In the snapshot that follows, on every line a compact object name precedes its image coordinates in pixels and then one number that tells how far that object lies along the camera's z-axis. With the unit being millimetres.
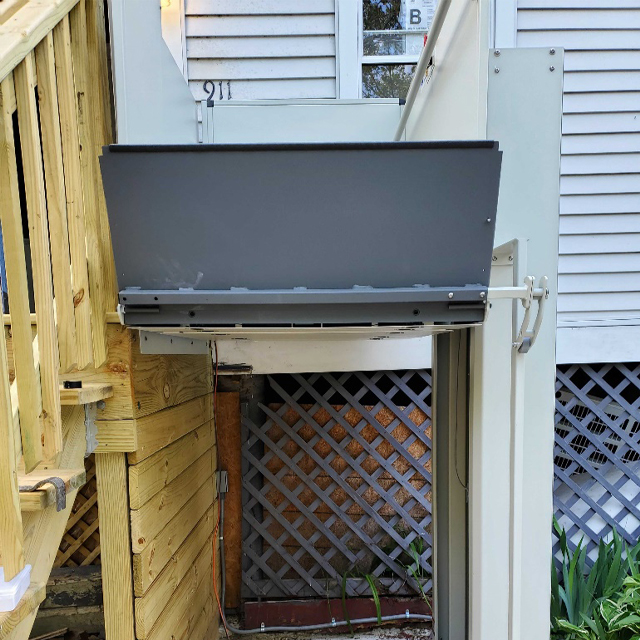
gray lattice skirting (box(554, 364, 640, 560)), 2277
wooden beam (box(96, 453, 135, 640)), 1220
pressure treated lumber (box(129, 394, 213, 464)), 1255
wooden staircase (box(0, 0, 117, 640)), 782
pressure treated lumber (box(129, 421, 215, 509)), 1237
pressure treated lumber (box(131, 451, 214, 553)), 1239
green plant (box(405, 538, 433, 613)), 2334
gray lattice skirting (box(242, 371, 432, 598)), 2379
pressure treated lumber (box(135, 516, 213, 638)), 1234
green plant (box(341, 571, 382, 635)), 2242
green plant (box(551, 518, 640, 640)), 1837
